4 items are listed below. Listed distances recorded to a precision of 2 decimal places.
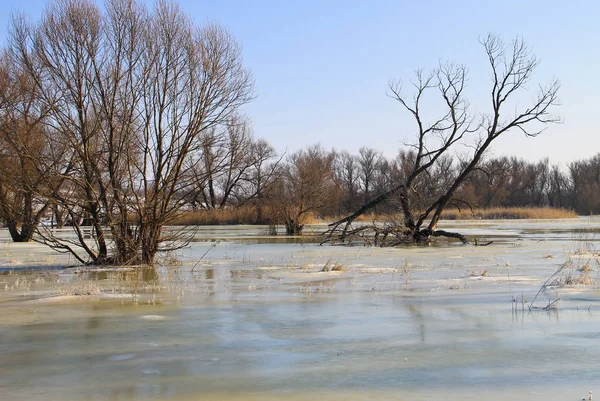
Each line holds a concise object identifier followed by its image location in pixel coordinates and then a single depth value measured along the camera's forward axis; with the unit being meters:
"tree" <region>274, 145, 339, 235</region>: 31.31
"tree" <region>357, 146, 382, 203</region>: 84.75
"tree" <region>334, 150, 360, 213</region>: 83.50
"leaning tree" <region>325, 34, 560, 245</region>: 21.45
